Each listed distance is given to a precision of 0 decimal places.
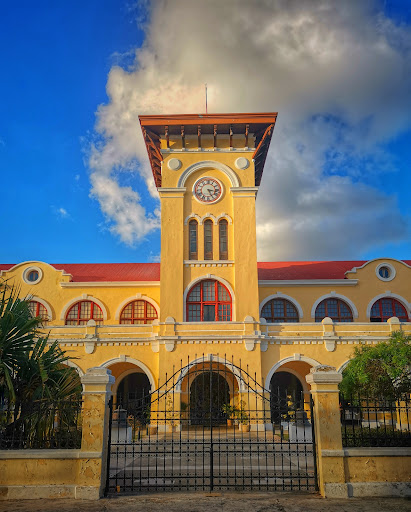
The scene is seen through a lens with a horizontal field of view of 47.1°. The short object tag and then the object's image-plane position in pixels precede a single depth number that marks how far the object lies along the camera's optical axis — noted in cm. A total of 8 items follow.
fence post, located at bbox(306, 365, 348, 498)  899
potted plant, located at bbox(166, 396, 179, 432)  2057
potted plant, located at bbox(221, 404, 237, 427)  2031
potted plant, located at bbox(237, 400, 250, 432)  2017
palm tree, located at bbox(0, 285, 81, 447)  962
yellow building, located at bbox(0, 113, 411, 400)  2247
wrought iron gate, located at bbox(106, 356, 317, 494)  966
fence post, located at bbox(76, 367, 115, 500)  884
